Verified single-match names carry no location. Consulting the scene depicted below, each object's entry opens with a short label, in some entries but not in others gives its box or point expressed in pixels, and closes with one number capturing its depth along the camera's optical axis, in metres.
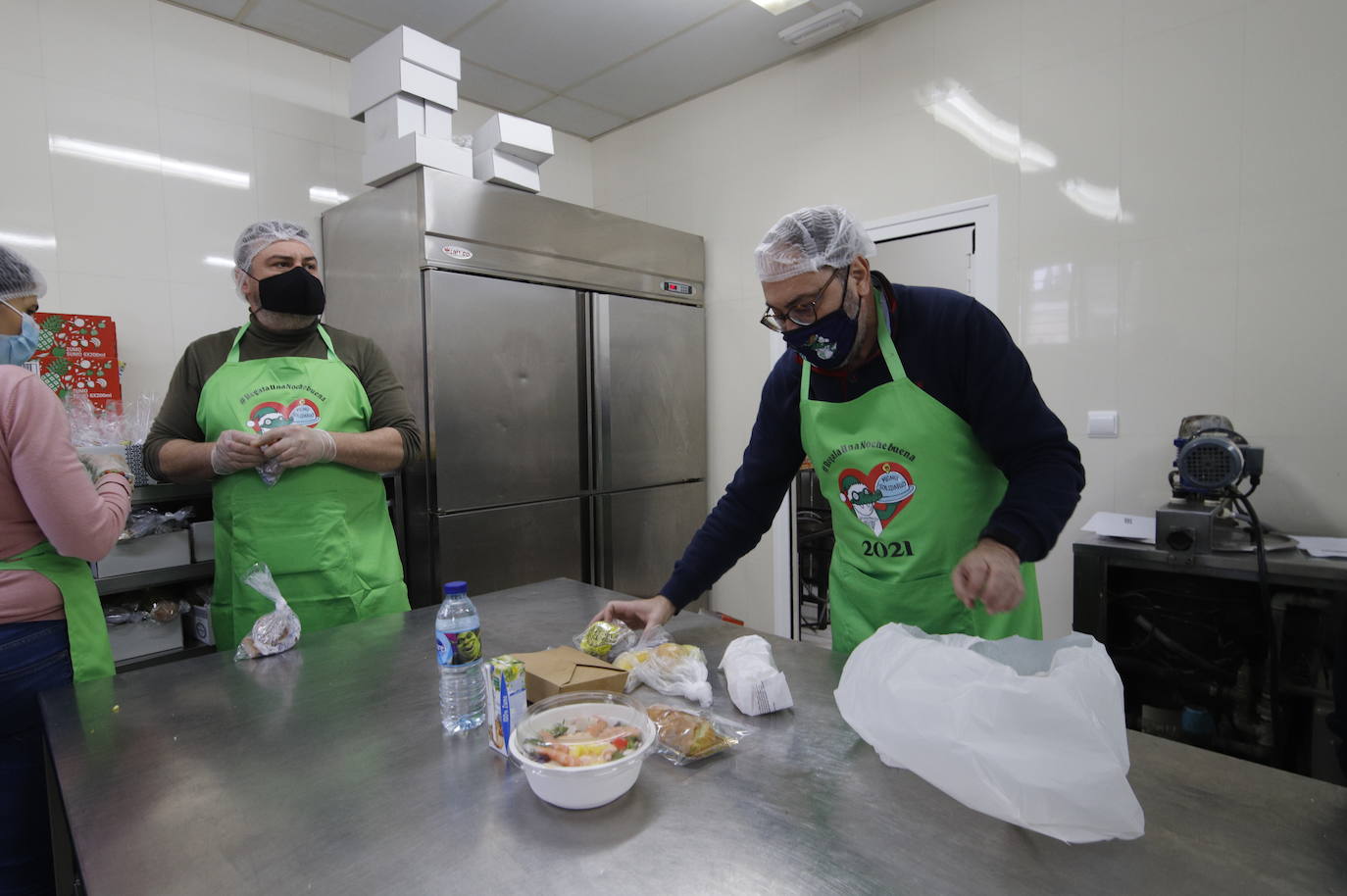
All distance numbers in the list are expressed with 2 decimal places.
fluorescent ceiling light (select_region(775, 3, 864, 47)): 3.07
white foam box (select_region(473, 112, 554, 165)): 2.95
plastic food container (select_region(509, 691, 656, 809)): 0.91
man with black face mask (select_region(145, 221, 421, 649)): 1.89
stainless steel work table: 0.79
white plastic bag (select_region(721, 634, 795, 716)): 1.19
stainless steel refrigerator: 2.86
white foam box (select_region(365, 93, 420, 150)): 2.82
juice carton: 1.07
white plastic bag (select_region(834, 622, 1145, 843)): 0.83
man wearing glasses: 1.41
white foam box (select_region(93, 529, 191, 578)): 2.24
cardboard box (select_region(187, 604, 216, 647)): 2.42
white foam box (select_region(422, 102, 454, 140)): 2.93
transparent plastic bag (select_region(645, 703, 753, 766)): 1.05
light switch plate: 2.61
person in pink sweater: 1.31
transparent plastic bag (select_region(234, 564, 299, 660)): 1.51
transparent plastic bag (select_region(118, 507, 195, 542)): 2.27
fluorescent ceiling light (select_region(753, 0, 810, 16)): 2.75
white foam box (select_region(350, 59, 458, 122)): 2.79
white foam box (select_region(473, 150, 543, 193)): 3.00
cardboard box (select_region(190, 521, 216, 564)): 2.39
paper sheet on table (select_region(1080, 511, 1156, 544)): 2.24
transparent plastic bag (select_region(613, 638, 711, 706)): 1.25
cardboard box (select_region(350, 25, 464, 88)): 2.76
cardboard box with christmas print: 2.44
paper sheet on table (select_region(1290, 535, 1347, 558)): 2.00
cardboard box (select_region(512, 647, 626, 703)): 1.17
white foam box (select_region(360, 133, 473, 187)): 2.76
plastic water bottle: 1.17
